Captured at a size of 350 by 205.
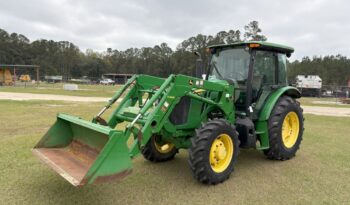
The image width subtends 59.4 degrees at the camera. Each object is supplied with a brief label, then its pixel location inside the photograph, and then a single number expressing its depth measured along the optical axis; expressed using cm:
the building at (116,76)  8834
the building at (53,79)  6641
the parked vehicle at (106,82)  7209
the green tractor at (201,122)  411
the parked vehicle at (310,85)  4231
